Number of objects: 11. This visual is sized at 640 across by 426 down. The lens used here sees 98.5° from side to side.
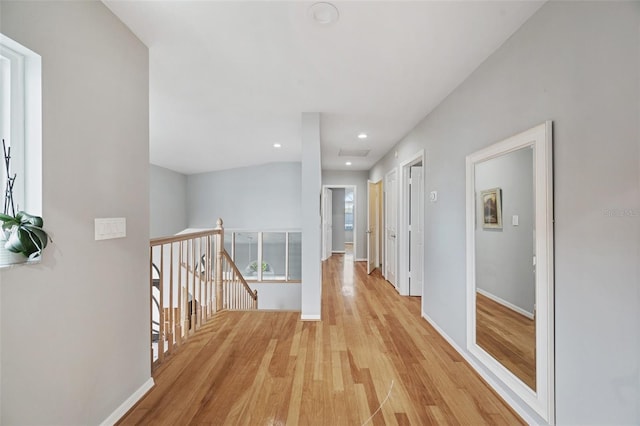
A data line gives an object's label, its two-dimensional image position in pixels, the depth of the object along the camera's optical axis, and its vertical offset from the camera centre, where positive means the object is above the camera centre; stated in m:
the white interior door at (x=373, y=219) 6.34 -0.13
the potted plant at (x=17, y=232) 1.07 -0.07
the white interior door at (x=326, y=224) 7.36 -0.28
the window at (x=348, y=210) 10.10 +0.14
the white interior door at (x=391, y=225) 4.78 -0.22
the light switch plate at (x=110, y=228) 1.52 -0.08
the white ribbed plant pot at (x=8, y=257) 1.06 -0.17
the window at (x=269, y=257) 5.64 -0.89
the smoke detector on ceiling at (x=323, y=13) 1.59 +1.20
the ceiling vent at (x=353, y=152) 5.27 +1.21
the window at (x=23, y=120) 1.16 +0.41
